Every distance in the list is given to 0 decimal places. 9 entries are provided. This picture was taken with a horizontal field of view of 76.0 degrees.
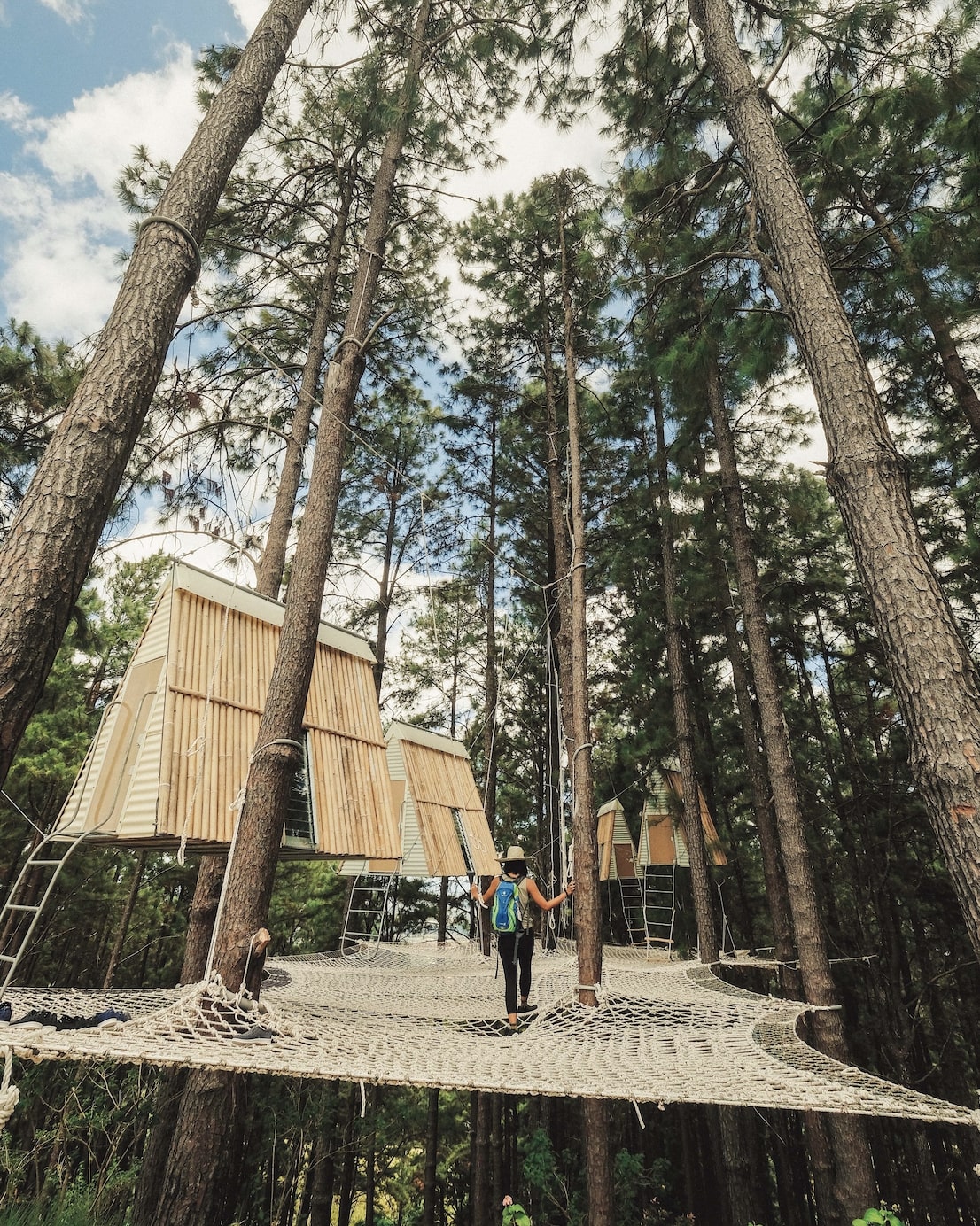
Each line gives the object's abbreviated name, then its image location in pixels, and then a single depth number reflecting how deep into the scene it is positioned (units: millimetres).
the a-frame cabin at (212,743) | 3793
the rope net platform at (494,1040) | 1946
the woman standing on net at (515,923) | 4185
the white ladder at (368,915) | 11117
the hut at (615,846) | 10719
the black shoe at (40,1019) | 2662
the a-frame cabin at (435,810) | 7453
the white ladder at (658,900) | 10930
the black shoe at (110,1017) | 2746
